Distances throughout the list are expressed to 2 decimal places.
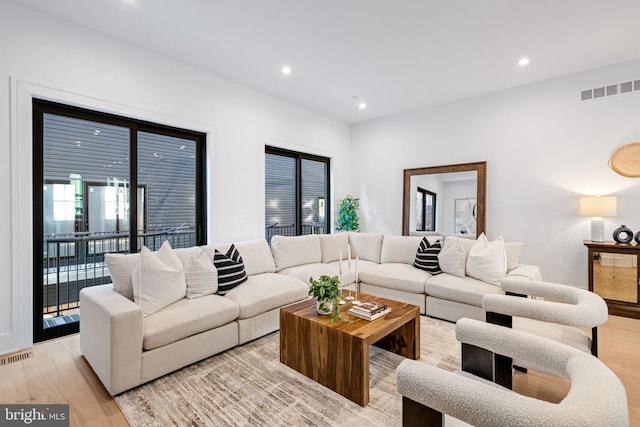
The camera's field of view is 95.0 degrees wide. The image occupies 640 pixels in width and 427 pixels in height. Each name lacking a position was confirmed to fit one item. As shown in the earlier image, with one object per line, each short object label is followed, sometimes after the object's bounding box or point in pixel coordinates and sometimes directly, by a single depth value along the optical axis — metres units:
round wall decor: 3.52
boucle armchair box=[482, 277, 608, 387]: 1.40
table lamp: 3.53
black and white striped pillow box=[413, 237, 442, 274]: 3.71
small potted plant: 2.30
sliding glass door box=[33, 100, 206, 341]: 2.84
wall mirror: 4.62
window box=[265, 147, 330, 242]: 4.88
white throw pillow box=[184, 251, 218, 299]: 2.70
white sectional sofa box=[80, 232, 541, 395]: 2.04
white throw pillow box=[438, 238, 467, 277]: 3.50
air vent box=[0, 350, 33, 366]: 2.40
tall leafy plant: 5.73
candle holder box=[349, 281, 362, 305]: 2.60
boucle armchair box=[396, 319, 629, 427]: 0.70
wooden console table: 3.34
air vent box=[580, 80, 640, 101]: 3.55
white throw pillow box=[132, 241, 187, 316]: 2.35
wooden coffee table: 1.94
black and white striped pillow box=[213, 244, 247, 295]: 2.89
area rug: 1.77
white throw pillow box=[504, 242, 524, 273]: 3.37
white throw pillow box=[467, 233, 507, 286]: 3.22
